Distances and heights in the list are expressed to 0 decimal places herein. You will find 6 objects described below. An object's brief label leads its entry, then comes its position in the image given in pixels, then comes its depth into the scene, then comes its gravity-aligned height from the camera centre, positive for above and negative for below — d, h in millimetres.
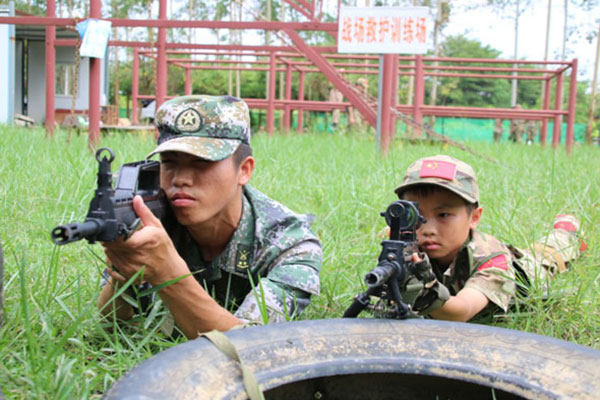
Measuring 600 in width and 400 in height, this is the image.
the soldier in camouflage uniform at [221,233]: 1577 -323
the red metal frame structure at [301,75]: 4582 +466
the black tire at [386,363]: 1188 -447
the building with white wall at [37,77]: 15922 +856
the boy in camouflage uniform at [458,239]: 1998 -347
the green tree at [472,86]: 32656 +2141
